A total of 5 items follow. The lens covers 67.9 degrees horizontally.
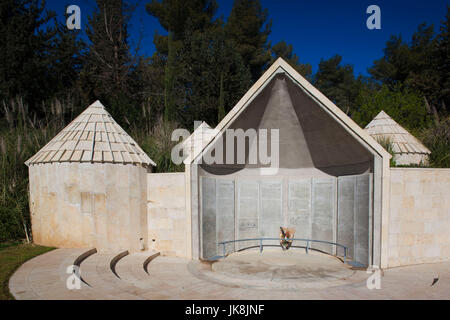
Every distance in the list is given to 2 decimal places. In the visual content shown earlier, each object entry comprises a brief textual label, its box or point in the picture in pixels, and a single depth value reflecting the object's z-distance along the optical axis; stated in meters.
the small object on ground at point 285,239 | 13.73
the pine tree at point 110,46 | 28.95
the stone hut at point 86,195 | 11.34
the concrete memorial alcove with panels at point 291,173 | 10.97
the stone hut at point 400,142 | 14.62
